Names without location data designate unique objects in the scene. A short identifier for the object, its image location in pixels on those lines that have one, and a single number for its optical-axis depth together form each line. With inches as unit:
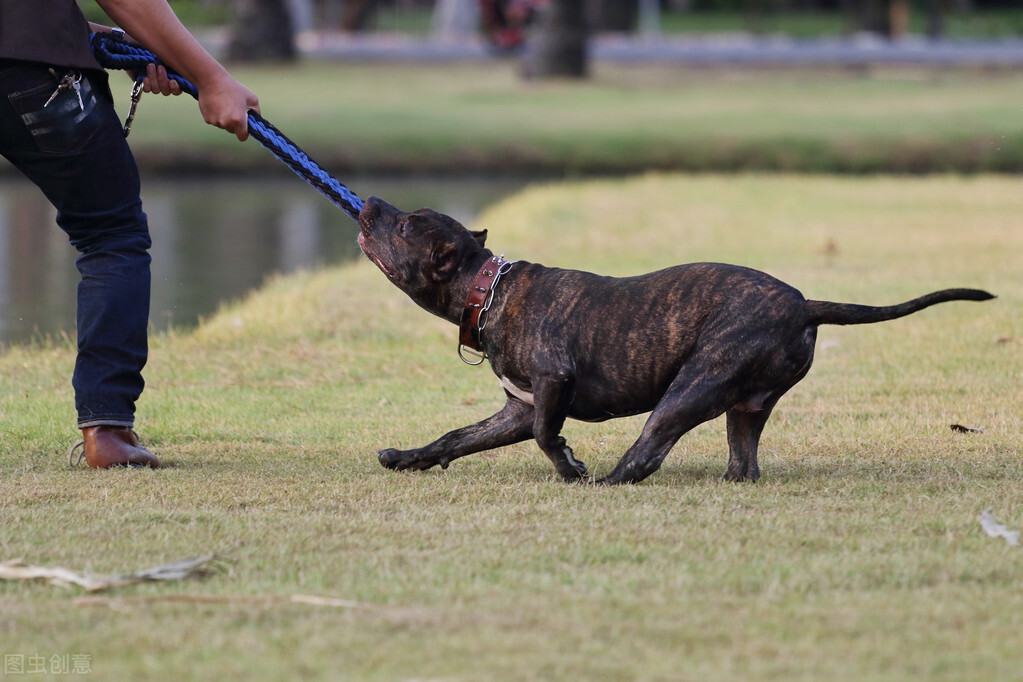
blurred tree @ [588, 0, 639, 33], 3718.0
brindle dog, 375.2
